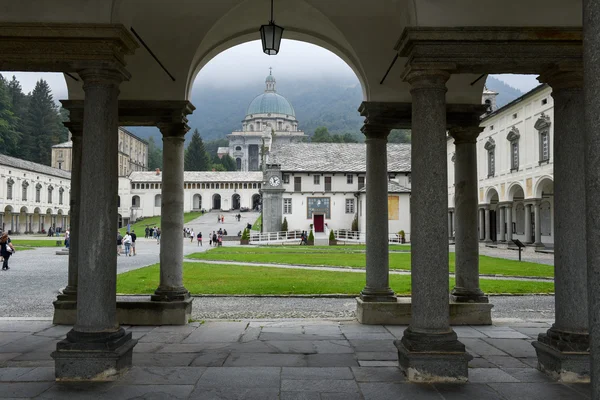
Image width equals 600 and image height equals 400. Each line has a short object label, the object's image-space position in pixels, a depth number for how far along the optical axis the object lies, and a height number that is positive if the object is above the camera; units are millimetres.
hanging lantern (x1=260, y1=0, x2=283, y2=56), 7621 +2836
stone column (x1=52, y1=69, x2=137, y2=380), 5805 -378
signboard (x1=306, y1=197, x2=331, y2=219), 52875 +1769
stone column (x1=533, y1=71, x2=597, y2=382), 5973 -139
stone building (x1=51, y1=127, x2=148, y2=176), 85188 +13632
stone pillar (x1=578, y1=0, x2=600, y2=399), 2934 +379
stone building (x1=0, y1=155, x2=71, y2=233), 58875 +3329
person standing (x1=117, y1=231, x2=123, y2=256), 30156 -1318
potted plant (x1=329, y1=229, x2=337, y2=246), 45531 -1463
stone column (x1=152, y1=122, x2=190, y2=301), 9523 +86
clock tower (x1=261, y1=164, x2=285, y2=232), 52062 +2559
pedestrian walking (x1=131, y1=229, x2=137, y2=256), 31692 -1170
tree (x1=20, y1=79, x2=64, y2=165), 87250 +16463
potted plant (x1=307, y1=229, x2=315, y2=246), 46344 -1532
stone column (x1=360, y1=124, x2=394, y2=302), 9492 +56
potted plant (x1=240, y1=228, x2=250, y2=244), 45409 -1469
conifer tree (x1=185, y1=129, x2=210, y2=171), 106375 +14086
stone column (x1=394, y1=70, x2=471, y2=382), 5879 -105
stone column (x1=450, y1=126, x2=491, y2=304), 9578 +80
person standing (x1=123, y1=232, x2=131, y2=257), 30688 -1316
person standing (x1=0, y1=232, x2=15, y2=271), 21766 -1201
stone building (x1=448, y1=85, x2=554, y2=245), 32750 +4153
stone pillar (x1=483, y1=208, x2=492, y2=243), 41688 -234
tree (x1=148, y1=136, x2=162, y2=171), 130125 +17221
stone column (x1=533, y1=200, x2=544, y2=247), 34219 -45
